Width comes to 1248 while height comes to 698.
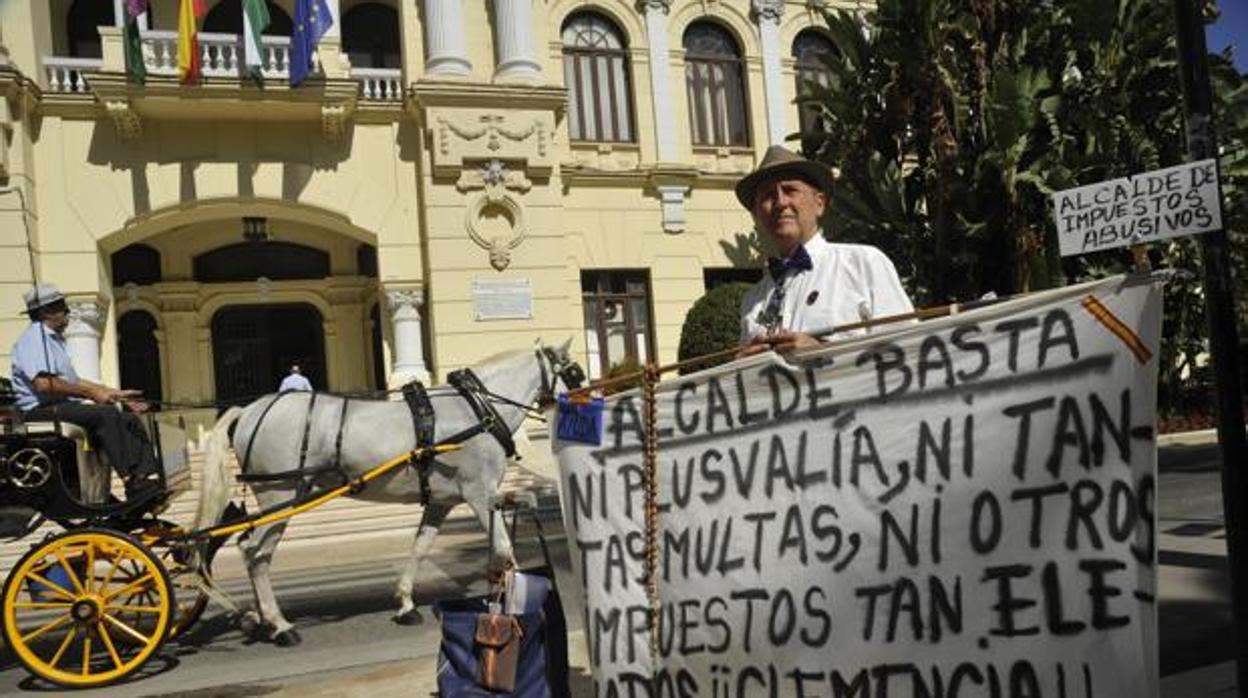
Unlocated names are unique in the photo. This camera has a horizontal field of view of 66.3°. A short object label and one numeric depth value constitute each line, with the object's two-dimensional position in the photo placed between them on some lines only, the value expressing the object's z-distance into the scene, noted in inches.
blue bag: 152.1
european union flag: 617.9
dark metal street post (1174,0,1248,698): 148.0
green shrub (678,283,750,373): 674.2
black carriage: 224.1
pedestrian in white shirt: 620.7
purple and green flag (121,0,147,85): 600.7
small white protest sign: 135.5
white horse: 258.8
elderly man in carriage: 240.5
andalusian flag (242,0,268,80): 613.3
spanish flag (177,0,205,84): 599.2
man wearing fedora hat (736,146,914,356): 127.0
